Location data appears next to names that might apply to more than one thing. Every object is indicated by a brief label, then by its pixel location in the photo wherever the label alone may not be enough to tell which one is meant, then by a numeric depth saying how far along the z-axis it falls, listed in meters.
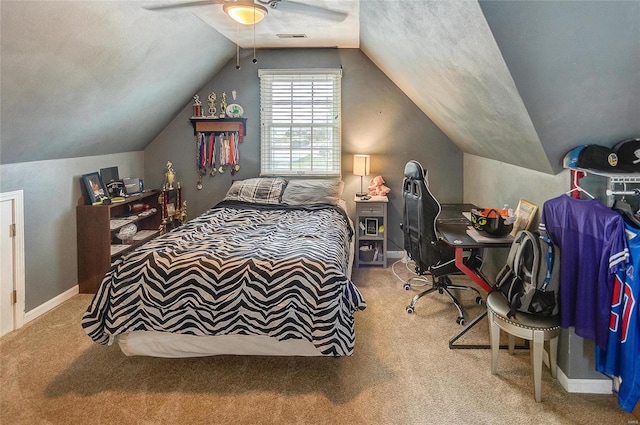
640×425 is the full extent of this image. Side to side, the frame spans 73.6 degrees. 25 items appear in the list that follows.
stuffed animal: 4.86
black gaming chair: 3.22
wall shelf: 5.01
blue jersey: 1.91
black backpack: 2.22
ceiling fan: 2.68
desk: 2.82
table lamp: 4.78
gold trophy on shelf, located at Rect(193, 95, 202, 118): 5.03
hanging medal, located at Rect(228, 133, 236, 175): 5.04
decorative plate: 5.05
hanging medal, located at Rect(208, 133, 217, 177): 5.07
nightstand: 4.64
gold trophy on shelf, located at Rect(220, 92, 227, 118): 5.04
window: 4.96
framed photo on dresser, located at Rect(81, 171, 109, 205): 3.95
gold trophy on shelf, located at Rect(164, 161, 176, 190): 5.04
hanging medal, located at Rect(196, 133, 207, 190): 5.07
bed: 2.44
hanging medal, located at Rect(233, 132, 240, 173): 5.05
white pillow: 4.49
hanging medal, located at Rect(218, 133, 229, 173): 5.04
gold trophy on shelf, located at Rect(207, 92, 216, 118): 5.04
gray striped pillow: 4.54
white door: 3.08
